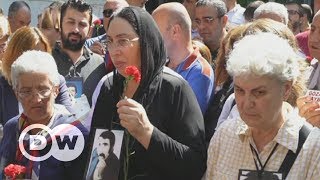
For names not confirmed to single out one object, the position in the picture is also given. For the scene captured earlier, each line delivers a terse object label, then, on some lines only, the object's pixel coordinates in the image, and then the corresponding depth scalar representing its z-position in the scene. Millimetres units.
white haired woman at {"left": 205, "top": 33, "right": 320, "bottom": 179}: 2697
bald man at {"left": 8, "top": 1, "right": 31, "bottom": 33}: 8289
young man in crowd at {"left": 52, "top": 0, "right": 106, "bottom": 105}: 5328
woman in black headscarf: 3094
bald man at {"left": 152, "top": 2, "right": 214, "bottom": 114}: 4371
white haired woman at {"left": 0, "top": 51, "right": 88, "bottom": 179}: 3475
